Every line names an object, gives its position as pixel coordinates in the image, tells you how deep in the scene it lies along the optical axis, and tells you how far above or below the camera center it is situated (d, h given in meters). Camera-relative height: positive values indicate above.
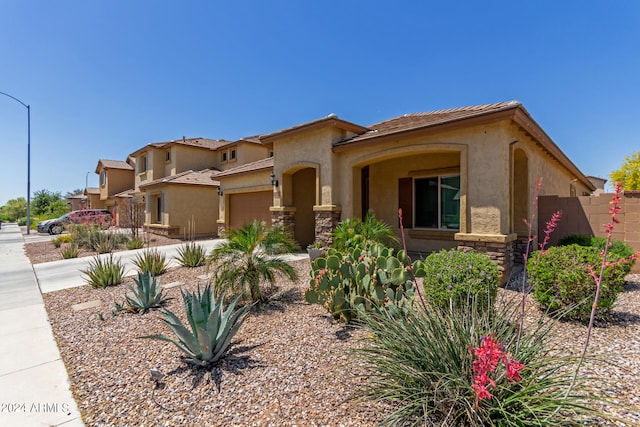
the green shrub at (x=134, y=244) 13.75 -1.25
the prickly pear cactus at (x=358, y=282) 4.08 -0.96
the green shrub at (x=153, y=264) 8.31 -1.35
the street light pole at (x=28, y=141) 22.74 +5.93
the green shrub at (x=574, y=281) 4.39 -0.99
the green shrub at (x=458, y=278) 4.42 -0.96
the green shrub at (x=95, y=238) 12.75 -1.00
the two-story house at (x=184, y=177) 18.74 +2.96
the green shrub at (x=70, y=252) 11.92 -1.44
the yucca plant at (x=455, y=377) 2.22 -1.35
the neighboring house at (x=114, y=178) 30.39 +4.13
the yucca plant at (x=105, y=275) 7.53 -1.49
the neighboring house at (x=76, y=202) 39.19 +2.30
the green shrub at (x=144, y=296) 5.66 -1.55
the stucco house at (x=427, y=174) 7.04 +1.44
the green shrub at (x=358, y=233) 8.22 -0.48
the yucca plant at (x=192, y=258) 9.19 -1.27
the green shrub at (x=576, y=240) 8.03 -0.65
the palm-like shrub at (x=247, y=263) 5.55 -0.90
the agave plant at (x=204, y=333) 3.56 -1.44
